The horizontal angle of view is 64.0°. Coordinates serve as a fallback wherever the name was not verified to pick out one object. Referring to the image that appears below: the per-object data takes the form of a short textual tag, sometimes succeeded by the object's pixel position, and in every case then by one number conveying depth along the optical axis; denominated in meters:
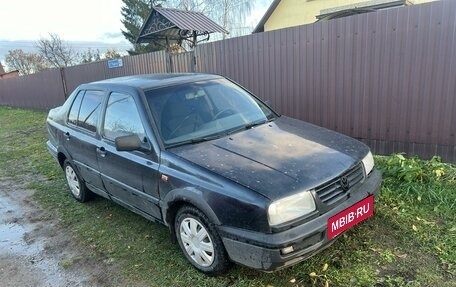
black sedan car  2.55
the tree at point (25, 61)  42.91
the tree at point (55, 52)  41.19
